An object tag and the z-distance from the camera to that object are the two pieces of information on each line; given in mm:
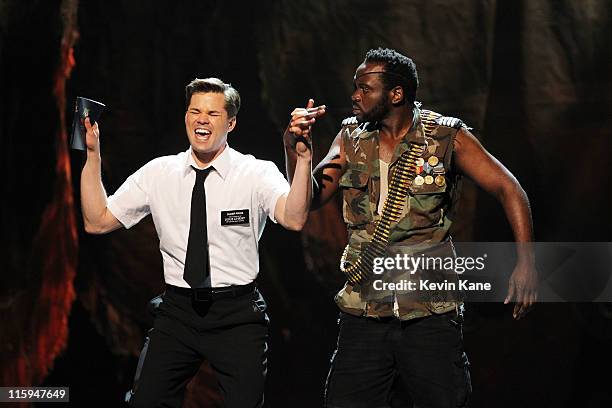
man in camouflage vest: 7539
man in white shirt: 7586
